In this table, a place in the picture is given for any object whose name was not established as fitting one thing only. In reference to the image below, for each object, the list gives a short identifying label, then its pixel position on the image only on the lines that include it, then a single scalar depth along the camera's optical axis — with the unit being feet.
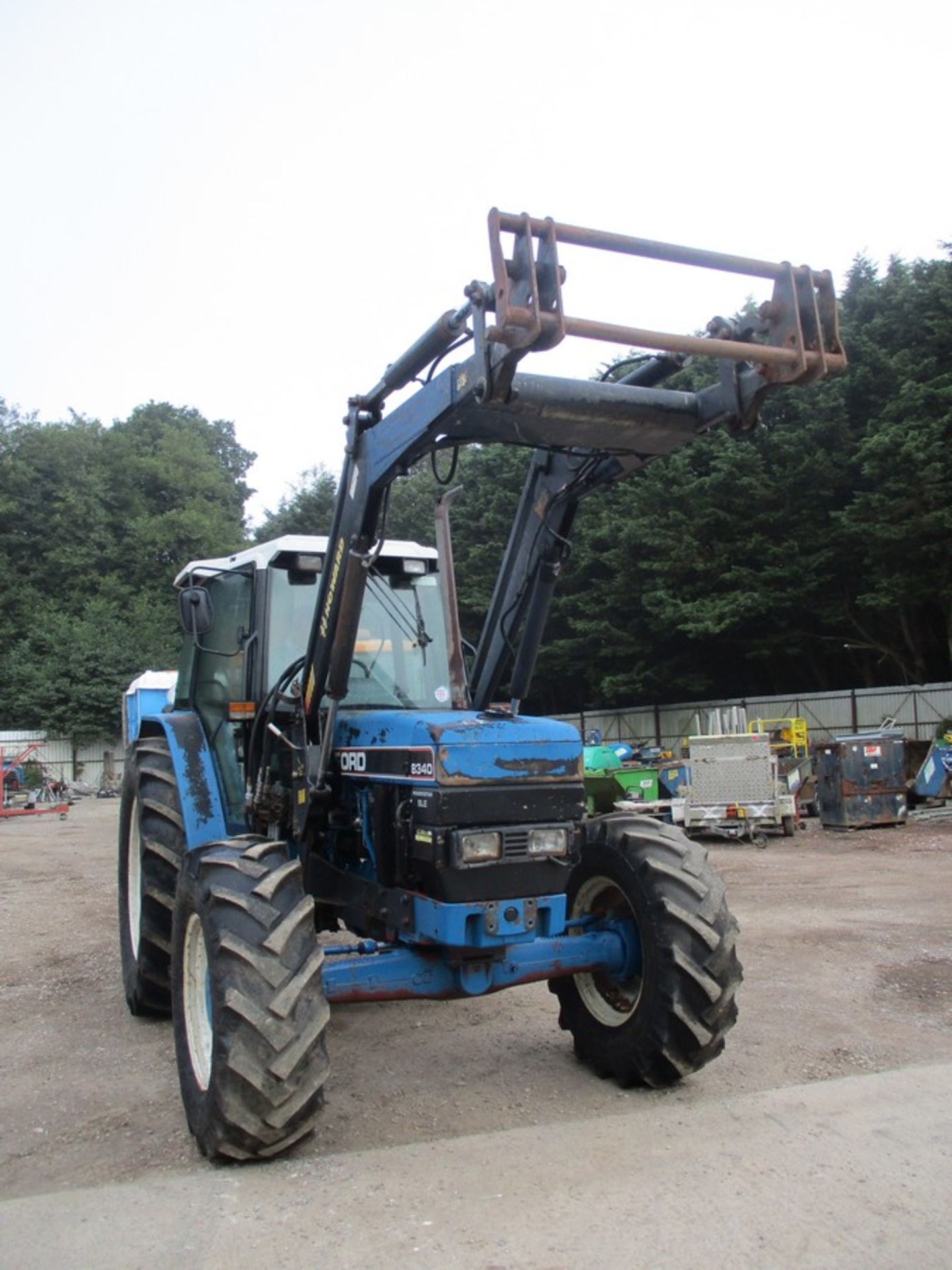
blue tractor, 13.35
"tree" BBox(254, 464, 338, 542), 140.97
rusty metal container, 55.52
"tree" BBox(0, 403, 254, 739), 135.74
